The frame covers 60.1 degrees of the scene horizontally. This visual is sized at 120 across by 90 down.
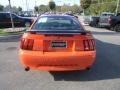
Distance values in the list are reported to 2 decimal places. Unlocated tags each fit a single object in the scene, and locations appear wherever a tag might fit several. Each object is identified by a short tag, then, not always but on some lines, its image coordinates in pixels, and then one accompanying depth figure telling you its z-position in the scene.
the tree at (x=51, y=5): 33.32
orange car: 2.31
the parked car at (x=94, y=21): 10.26
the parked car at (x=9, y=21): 9.60
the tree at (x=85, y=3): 26.42
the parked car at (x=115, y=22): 8.29
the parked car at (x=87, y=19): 11.20
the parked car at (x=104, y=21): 8.74
